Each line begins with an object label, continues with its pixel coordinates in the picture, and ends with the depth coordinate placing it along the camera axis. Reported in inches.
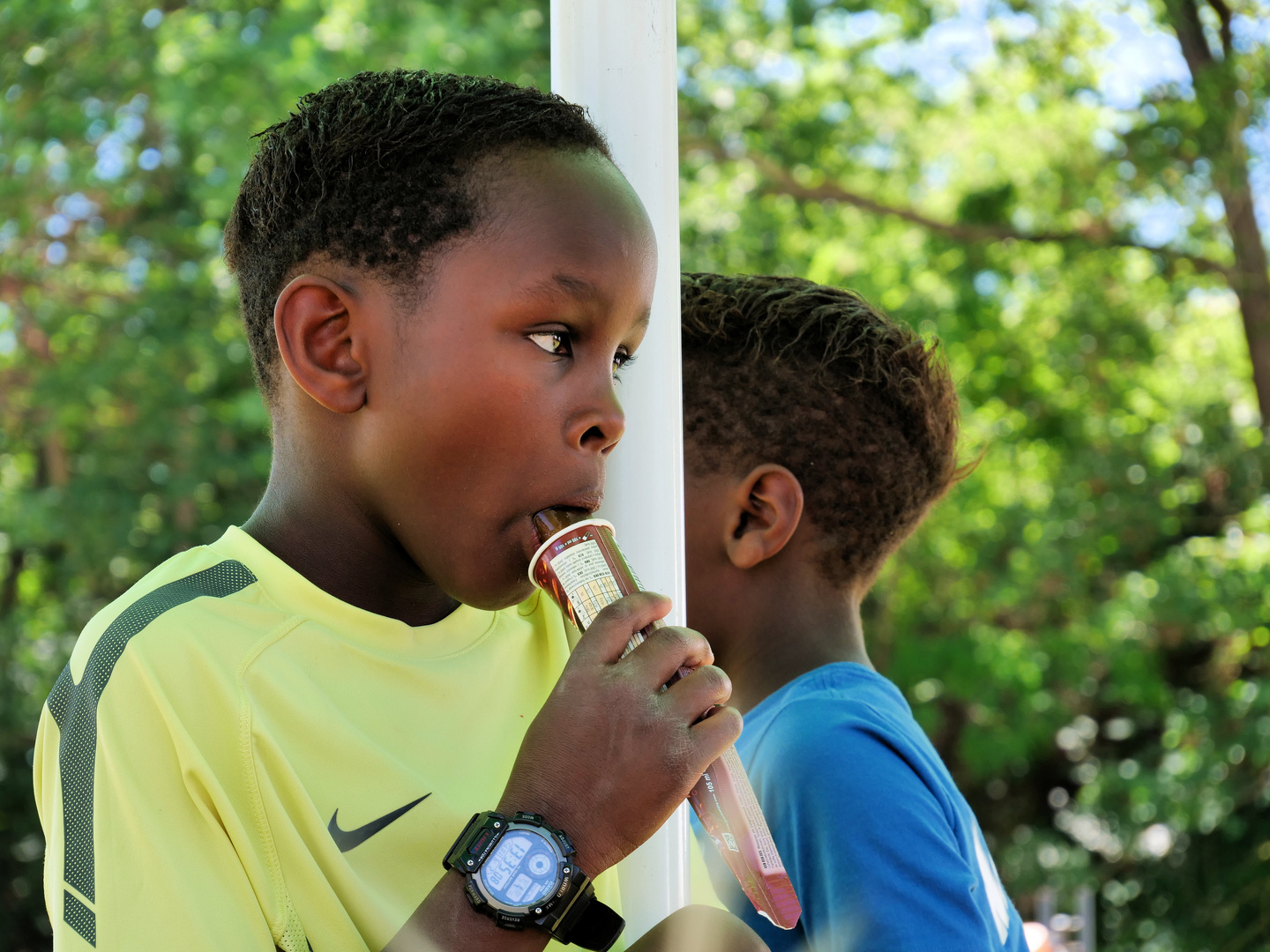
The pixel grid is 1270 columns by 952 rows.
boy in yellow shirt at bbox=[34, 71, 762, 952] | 44.6
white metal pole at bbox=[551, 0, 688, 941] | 54.3
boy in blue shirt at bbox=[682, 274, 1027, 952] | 81.8
